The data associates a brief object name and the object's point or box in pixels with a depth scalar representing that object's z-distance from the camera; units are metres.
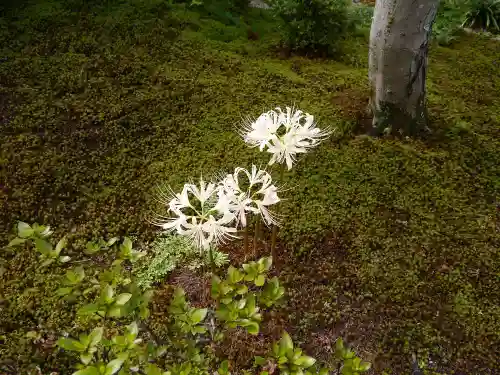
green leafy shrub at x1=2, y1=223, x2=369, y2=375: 1.77
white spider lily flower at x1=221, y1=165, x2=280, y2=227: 2.38
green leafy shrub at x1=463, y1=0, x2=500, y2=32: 6.48
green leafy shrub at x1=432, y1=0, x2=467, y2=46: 6.00
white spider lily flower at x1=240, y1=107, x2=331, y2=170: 2.59
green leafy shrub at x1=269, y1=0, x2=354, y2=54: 5.08
